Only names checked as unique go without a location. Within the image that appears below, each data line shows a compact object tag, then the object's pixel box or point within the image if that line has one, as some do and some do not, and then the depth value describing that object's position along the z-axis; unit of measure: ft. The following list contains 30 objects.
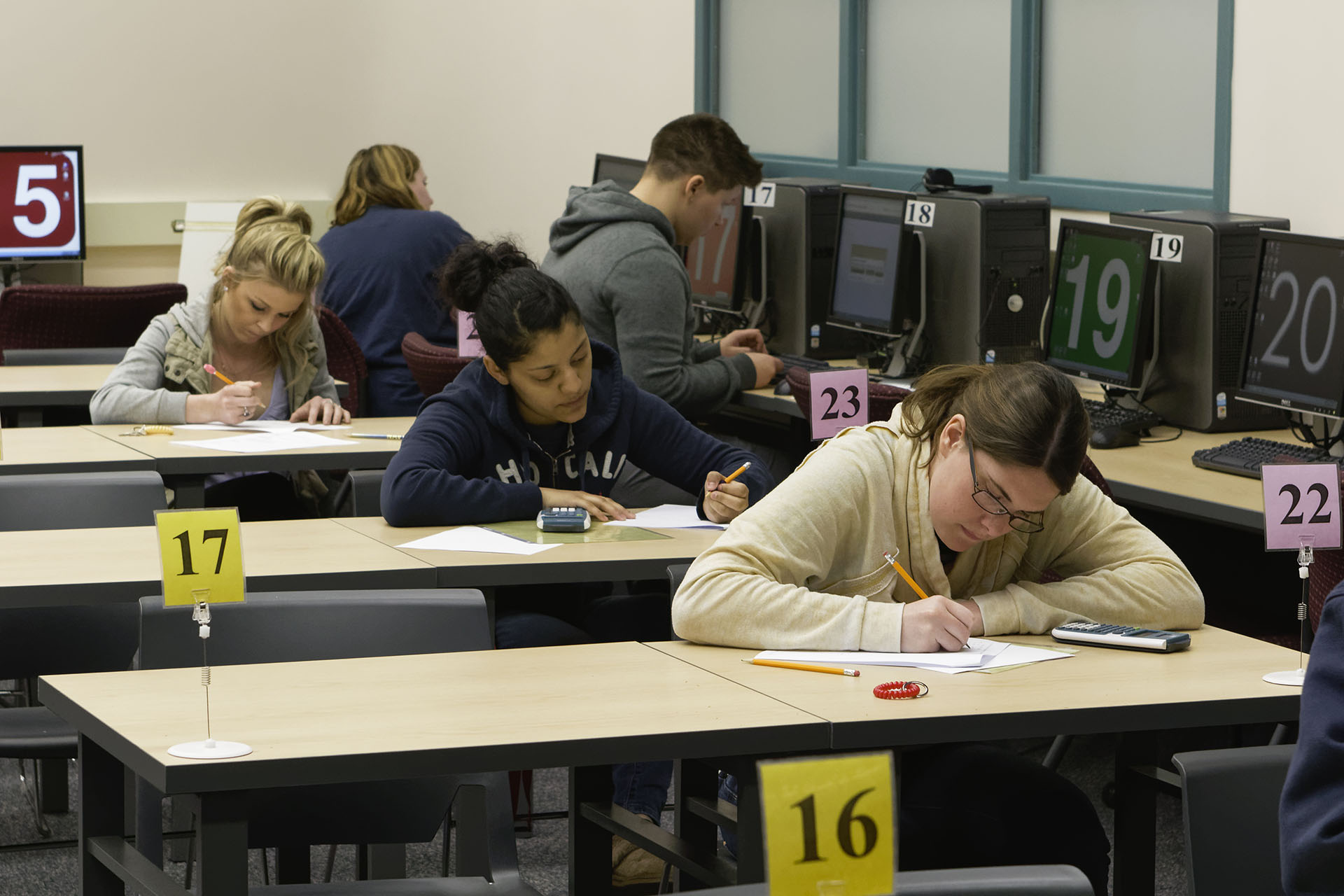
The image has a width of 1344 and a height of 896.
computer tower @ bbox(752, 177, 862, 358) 32.89
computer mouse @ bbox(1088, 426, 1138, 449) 24.61
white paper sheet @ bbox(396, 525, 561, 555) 18.47
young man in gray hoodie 26.78
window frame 28.22
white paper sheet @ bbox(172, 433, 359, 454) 24.31
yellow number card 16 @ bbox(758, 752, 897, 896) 6.98
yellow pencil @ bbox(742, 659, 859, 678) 13.70
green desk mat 19.04
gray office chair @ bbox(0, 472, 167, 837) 17.47
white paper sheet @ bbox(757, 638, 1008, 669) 14.05
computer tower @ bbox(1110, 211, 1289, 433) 25.12
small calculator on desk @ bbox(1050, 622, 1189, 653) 14.75
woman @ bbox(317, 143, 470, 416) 32.58
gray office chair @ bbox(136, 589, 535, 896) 13.78
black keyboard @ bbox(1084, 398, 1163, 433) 25.19
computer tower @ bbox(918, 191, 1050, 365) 28.58
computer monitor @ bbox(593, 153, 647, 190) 37.29
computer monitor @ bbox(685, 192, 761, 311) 34.09
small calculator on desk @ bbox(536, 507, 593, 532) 19.42
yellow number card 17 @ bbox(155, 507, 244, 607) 12.76
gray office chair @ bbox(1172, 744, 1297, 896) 10.77
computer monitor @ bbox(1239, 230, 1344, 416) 22.95
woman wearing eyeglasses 14.21
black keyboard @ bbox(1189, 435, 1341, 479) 22.24
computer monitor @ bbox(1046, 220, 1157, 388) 25.80
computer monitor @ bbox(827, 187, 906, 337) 30.32
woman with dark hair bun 19.43
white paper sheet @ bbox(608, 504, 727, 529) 19.99
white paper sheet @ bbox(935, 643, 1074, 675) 14.20
